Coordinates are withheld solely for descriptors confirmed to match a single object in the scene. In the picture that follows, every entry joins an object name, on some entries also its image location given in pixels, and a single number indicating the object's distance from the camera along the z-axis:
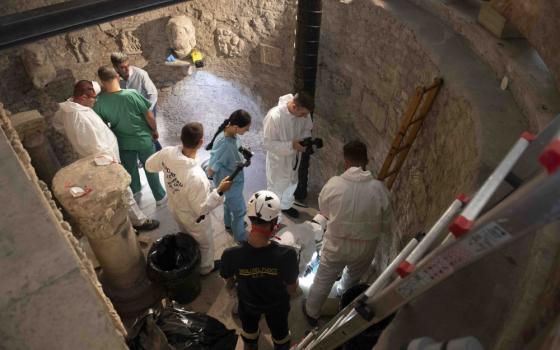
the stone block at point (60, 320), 1.16
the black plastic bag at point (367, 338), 2.65
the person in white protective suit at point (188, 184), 3.58
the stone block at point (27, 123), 3.86
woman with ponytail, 4.04
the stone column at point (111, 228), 3.18
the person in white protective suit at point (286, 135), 4.63
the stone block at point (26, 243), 1.22
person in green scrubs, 4.52
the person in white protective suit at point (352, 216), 3.27
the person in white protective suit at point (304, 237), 4.54
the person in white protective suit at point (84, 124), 4.15
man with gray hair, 4.98
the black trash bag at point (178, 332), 2.71
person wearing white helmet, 2.83
